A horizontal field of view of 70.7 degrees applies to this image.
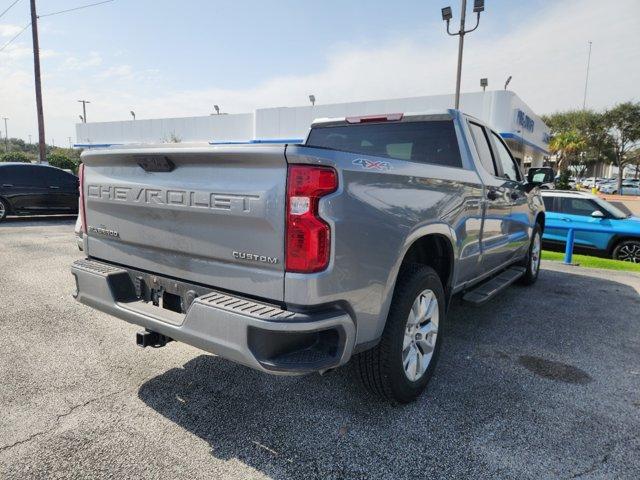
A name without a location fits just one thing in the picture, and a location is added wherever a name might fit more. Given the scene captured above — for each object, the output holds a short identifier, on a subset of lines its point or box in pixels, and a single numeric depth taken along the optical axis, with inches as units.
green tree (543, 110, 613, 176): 1727.4
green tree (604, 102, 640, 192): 1641.2
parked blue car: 371.6
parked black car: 443.2
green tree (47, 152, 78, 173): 1179.9
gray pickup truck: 82.3
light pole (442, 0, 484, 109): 550.0
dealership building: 821.2
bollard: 328.2
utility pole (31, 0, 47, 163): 724.0
